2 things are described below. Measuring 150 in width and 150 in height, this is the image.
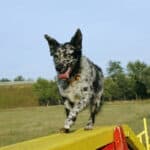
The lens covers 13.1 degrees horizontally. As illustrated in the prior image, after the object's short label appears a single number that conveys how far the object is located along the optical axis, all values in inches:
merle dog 265.8
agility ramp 217.4
